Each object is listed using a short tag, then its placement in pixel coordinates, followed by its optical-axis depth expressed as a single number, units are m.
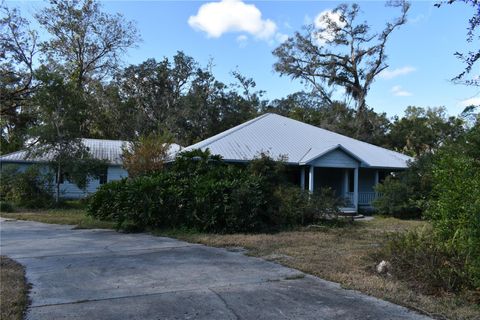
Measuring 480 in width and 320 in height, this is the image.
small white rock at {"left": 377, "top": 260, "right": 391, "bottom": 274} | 7.72
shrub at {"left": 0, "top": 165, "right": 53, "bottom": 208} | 23.48
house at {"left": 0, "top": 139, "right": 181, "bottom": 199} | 31.02
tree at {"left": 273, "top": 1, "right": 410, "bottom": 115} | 40.57
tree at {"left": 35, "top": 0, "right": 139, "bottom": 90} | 37.97
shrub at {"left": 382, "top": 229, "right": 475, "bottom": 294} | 6.44
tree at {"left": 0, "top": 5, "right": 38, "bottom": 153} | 29.19
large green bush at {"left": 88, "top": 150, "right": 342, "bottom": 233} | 13.53
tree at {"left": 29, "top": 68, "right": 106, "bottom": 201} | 23.53
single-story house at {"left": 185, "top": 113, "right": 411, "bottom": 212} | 22.72
